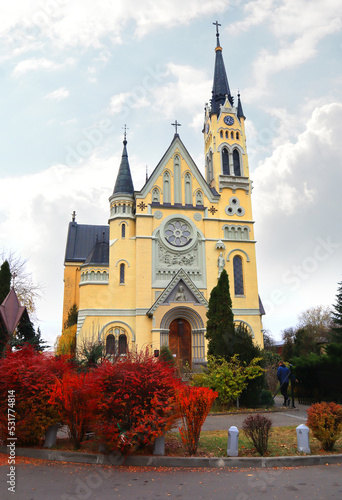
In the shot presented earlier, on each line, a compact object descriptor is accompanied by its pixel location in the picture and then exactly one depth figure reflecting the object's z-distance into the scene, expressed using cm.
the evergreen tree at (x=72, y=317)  3489
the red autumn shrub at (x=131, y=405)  830
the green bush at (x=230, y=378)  1587
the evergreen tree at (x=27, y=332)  2157
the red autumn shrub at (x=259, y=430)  855
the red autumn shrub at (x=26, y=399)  927
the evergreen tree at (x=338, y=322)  1748
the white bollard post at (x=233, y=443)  845
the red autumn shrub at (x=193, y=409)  873
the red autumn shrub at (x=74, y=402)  895
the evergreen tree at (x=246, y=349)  1706
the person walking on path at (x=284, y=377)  1662
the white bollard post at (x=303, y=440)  869
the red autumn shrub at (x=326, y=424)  871
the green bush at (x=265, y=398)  1745
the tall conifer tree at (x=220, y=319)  1836
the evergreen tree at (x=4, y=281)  2153
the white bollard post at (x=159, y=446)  857
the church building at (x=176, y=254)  3072
